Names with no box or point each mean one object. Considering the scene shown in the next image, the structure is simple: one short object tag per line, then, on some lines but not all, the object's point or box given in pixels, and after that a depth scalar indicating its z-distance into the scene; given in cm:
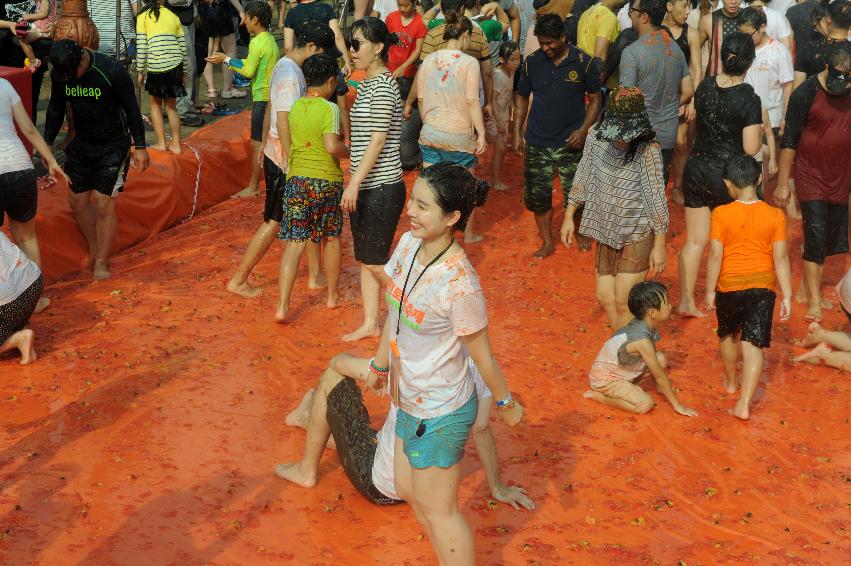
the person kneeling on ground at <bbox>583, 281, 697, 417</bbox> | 650
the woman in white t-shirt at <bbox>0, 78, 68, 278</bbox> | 738
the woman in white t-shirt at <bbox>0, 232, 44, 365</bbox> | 682
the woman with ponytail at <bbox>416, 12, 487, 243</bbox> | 889
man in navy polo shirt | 917
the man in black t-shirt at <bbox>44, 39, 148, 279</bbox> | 815
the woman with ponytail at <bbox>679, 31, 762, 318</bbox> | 747
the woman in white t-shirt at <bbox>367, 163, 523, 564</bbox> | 411
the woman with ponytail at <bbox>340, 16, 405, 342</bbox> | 702
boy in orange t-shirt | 648
